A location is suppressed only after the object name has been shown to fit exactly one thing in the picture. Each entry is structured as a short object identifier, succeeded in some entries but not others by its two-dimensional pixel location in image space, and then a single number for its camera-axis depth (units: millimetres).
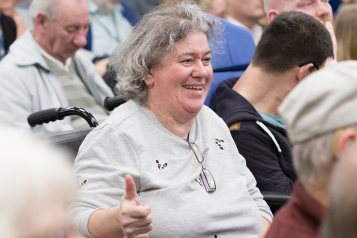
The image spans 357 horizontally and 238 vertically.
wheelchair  3504
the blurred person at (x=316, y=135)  1643
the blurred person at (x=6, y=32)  6934
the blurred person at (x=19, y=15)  7258
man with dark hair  4031
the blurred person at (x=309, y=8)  5758
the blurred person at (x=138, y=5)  11641
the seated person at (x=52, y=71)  5102
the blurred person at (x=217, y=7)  8992
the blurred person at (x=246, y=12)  8336
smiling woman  3020
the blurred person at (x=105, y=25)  9305
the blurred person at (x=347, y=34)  6156
